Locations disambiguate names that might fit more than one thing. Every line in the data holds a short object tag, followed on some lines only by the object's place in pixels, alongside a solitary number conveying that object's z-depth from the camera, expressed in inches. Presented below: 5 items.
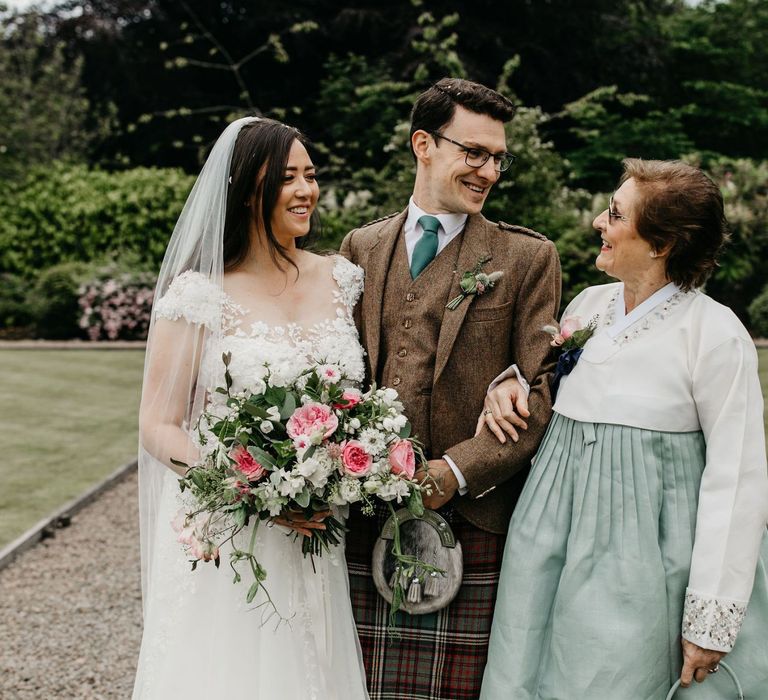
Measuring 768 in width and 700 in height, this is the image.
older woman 85.9
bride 98.3
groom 99.1
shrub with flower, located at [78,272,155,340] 470.0
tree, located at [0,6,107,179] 601.9
